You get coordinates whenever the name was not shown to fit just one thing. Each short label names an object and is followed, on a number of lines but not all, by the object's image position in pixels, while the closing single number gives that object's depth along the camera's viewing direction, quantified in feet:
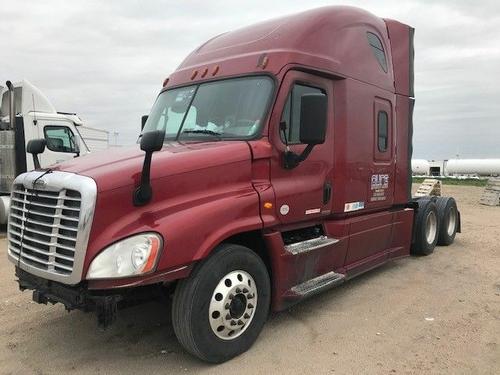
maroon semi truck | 12.35
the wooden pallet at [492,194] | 61.72
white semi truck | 40.14
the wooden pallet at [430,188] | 49.08
